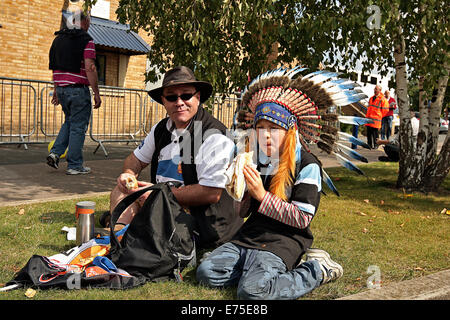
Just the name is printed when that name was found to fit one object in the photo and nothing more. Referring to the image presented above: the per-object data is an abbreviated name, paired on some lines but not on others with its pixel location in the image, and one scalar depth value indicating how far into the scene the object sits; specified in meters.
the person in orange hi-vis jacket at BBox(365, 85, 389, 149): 14.86
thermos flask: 4.18
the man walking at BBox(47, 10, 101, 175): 7.60
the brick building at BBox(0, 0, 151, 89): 13.70
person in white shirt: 3.86
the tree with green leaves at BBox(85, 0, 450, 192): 5.80
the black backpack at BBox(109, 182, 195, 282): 3.38
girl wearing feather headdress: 3.27
